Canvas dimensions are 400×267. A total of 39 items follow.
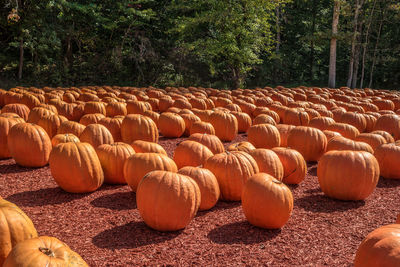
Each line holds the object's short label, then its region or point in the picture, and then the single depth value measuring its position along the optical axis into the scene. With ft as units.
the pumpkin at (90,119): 23.12
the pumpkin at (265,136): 21.24
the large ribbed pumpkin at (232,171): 13.82
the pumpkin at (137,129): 21.65
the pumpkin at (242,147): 16.03
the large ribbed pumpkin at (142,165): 14.07
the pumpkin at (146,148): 16.57
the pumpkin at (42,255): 6.75
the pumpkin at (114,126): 22.48
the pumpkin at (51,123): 21.86
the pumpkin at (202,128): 22.93
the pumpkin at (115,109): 27.66
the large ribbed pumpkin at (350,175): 14.10
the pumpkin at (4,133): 18.38
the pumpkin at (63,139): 17.35
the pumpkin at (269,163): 14.75
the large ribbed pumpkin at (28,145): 16.96
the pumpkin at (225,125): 24.99
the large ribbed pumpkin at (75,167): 13.91
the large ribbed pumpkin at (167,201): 11.23
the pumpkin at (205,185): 12.82
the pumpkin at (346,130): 22.17
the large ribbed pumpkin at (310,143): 19.77
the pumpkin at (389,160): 17.10
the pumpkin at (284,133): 22.26
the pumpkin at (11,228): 8.11
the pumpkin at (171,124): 24.94
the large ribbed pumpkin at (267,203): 11.48
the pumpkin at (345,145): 17.66
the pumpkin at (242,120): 27.66
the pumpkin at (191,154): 16.16
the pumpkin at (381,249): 7.63
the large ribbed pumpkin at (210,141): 18.39
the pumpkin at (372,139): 19.89
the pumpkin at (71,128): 19.91
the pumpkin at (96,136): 18.28
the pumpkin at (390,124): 25.11
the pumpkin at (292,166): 15.75
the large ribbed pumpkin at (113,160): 15.30
